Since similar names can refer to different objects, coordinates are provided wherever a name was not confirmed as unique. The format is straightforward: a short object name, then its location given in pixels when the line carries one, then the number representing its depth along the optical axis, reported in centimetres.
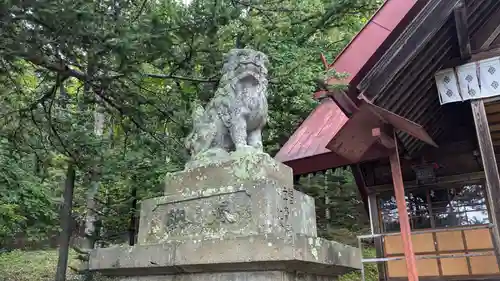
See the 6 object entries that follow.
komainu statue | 342
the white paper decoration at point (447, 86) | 546
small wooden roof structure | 472
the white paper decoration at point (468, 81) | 525
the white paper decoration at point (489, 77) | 514
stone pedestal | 270
